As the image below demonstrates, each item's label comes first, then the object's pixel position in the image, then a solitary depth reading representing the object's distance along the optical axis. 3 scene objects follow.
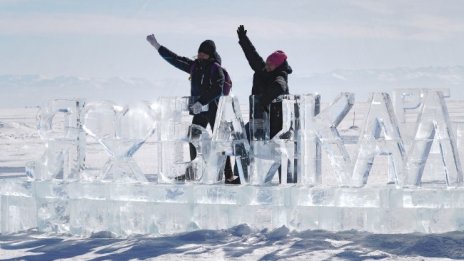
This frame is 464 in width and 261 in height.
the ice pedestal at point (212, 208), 12.41
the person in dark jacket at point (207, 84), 15.47
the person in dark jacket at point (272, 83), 14.44
